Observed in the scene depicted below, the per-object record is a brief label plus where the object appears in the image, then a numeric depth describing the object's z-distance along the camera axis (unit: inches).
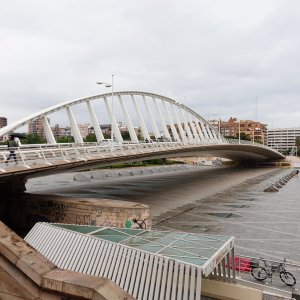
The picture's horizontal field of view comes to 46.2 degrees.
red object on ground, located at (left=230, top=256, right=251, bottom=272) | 559.4
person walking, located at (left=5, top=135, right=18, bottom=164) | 766.0
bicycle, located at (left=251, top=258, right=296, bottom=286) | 513.0
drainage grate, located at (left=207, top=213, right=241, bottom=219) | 1055.1
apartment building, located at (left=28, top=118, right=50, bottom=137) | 7219.5
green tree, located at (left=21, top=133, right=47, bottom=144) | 2644.2
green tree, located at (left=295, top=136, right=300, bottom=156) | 6613.2
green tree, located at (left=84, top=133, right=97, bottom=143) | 3460.6
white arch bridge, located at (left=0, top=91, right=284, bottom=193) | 799.7
